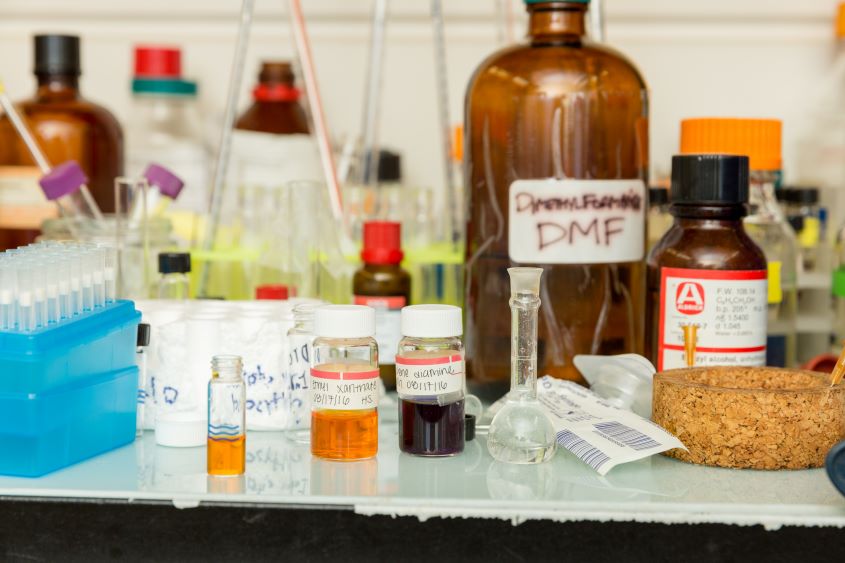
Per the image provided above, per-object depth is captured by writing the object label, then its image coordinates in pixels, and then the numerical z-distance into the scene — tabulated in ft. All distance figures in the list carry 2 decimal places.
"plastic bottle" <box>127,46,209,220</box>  3.78
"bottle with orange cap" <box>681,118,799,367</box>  2.99
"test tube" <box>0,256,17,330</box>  2.51
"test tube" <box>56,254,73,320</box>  2.58
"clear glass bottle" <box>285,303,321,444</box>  2.70
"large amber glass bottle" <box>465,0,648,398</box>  2.92
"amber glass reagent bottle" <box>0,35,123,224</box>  3.55
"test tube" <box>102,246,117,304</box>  2.69
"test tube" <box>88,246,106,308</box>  2.66
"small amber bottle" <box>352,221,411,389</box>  3.02
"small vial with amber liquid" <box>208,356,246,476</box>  2.50
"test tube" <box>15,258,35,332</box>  2.51
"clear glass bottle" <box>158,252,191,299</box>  3.02
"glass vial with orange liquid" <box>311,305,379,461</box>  2.56
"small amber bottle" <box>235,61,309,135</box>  3.61
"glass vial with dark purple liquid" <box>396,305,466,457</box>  2.58
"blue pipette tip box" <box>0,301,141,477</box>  2.47
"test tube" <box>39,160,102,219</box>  3.04
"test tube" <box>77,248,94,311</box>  2.63
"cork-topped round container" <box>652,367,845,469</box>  2.51
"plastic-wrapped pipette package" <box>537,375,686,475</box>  2.52
